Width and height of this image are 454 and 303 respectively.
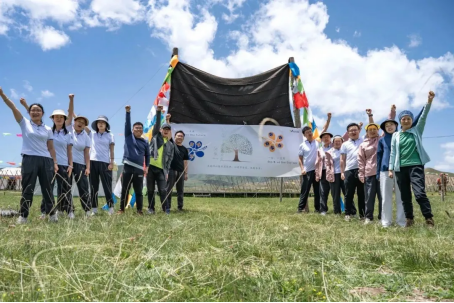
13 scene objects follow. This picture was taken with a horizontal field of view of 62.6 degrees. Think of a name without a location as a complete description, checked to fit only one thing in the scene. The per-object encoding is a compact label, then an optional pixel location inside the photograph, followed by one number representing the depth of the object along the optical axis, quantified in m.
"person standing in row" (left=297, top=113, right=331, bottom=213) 6.98
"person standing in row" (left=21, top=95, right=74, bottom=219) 5.08
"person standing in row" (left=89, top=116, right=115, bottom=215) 6.03
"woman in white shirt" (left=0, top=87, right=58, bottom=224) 4.39
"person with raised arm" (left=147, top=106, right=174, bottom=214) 6.26
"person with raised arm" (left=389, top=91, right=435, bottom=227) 4.61
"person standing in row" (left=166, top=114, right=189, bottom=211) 6.75
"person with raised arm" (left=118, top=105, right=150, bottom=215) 5.94
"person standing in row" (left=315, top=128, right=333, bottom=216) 6.62
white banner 8.33
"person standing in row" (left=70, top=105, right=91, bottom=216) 5.70
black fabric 8.59
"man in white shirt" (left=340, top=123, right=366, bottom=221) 5.82
